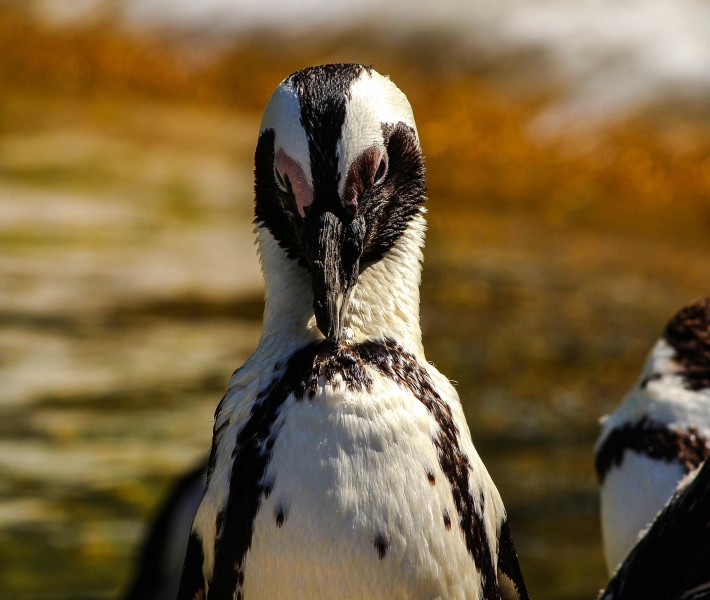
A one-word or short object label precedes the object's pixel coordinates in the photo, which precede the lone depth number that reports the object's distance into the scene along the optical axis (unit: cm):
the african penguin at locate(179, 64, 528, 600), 465
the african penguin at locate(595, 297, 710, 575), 500
